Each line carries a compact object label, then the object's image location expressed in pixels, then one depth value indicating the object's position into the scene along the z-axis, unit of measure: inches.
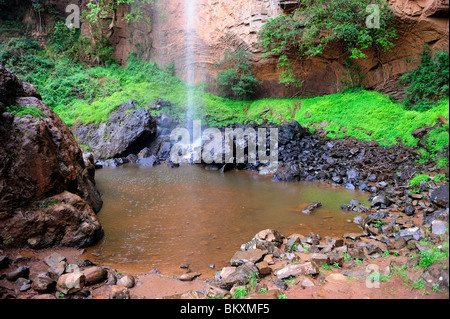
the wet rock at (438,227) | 159.5
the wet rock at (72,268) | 163.0
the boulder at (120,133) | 612.4
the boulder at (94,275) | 153.4
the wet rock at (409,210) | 249.4
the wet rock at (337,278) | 143.3
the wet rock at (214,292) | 139.9
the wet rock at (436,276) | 116.9
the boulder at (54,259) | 173.2
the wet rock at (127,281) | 157.2
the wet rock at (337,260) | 166.0
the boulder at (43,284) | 140.7
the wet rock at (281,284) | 143.5
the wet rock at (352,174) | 401.7
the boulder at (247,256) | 181.2
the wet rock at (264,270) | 160.6
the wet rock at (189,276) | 166.7
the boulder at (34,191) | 189.3
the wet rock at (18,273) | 147.7
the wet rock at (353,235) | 215.5
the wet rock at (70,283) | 141.9
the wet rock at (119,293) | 140.7
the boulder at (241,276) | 151.6
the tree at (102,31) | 927.0
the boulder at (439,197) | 191.8
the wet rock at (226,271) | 169.1
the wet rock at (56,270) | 155.8
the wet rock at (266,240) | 200.8
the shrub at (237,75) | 777.6
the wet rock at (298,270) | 151.0
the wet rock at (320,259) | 165.3
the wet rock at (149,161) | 574.4
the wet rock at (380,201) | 285.7
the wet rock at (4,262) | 154.5
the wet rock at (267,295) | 128.2
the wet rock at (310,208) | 290.0
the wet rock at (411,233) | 188.4
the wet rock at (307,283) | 140.3
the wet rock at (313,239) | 206.0
